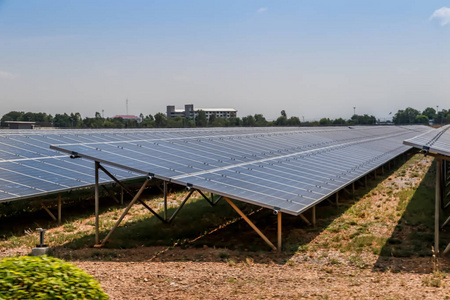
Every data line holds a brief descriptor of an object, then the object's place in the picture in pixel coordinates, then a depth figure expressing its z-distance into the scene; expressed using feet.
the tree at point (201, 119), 543.10
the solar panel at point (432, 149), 48.82
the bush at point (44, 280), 23.32
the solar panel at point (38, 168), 69.56
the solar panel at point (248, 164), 55.42
